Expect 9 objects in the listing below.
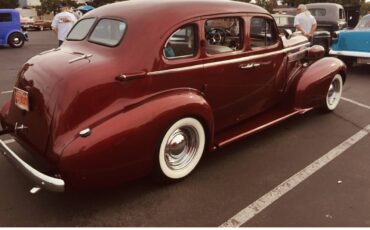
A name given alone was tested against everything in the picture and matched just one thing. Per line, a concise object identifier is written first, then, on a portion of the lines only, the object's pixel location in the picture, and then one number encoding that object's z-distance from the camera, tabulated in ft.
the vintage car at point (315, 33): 38.34
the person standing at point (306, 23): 33.45
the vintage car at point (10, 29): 52.34
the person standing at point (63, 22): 30.94
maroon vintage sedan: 10.48
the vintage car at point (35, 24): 106.36
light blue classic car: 29.96
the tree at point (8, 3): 158.51
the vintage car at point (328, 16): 43.04
